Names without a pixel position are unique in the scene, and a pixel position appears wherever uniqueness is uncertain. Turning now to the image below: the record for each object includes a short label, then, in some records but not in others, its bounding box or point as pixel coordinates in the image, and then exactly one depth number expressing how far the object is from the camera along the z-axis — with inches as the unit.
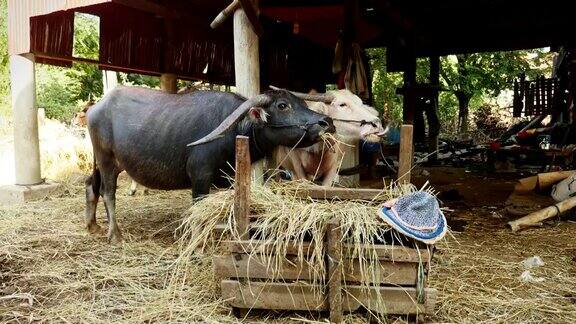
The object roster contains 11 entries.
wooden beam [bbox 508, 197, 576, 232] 193.8
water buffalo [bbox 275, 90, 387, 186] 187.6
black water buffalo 149.8
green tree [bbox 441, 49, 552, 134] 657.0
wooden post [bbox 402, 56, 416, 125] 357.1
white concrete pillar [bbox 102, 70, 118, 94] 559.2
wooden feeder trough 100.2
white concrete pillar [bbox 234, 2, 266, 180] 165.3
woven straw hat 98.7
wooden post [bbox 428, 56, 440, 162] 437.7
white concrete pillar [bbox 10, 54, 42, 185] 255.1
